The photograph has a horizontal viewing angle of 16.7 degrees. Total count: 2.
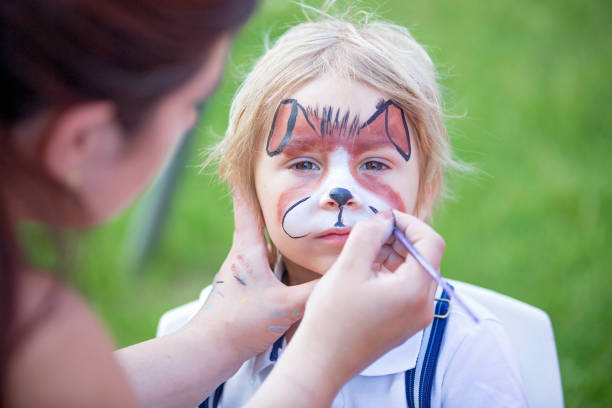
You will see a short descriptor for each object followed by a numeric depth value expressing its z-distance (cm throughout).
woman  134
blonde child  150
